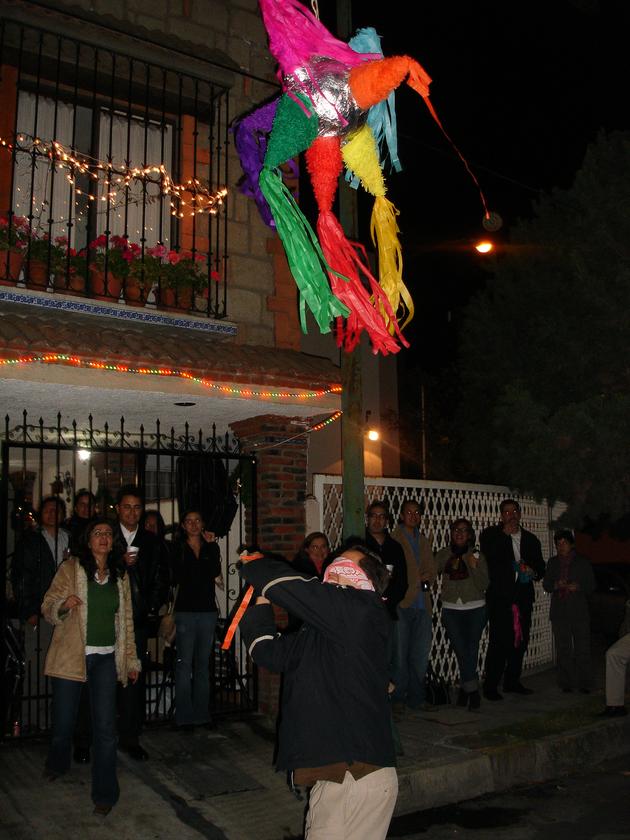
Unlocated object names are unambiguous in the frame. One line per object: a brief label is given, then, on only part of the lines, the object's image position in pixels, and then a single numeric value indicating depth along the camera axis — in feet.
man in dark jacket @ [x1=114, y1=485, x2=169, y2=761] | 20.75
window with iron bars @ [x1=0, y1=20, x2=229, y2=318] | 24.02
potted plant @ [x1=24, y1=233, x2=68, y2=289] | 23.25
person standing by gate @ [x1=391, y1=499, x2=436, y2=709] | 26.25
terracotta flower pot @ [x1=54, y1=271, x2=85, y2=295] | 23.73
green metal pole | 20.54
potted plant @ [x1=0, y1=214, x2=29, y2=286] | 22.77
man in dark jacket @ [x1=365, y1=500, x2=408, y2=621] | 25.46
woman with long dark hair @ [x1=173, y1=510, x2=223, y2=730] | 22.71
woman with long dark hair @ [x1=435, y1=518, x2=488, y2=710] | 27.25
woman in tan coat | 17.63
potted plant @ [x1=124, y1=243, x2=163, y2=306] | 24.63
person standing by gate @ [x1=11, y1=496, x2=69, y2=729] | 21.71
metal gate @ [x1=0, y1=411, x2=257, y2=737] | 22.15
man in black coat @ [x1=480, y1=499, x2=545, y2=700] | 28.48
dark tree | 33.47
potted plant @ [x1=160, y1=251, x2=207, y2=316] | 25.23
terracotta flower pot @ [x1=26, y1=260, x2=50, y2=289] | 23.27
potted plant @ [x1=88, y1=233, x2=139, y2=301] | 24.38
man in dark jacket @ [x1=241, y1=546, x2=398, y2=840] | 10.78
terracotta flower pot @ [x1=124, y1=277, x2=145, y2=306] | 24.66
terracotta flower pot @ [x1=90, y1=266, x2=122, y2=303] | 24.29
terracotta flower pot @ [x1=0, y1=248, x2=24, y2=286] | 22.93
